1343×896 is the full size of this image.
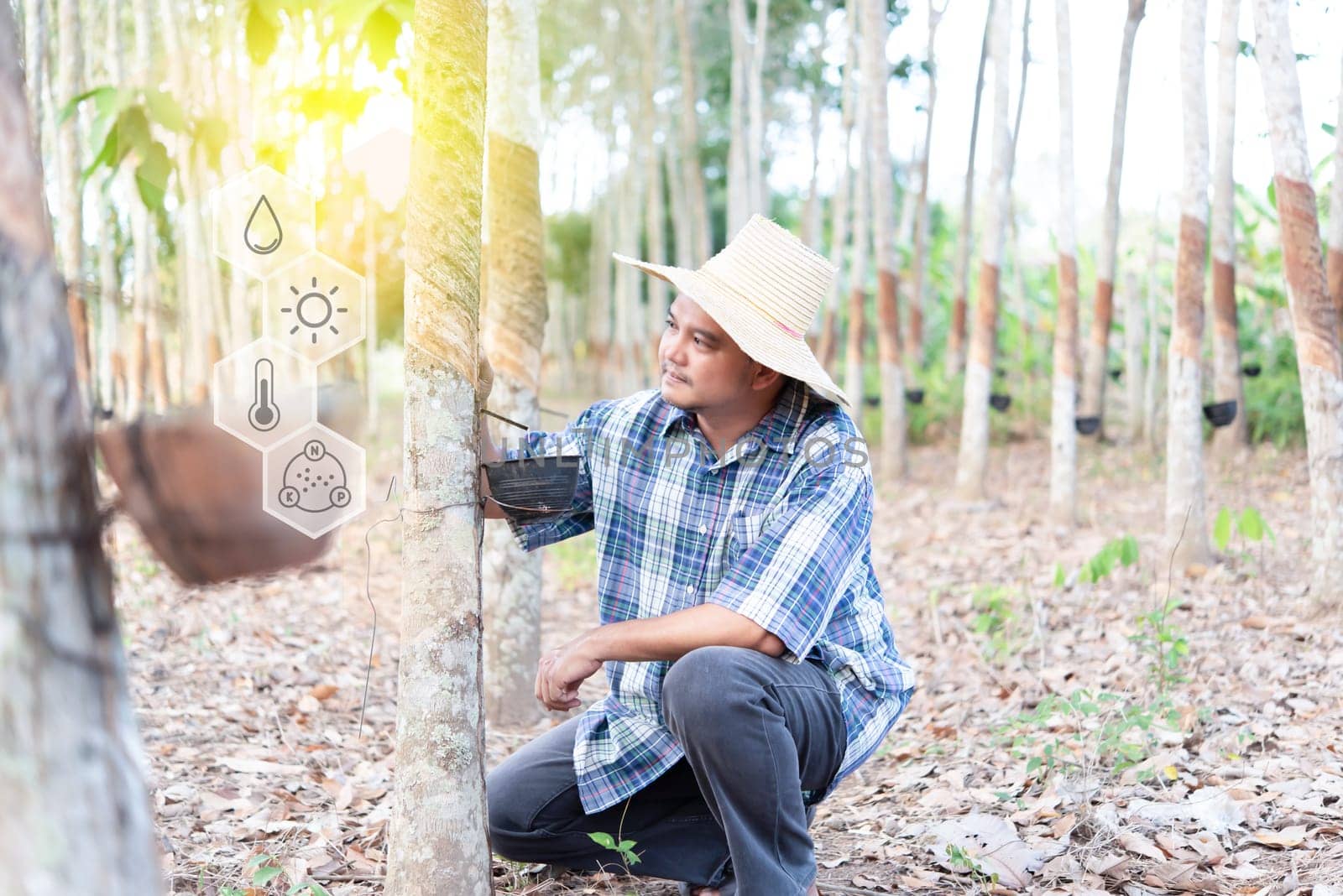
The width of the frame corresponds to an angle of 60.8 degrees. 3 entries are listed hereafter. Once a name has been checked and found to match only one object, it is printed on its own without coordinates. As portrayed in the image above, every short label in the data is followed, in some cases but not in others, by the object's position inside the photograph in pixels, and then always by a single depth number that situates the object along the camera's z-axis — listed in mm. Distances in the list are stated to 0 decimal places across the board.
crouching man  2473
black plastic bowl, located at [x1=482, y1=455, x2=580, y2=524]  2420
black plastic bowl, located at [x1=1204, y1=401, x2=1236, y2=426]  8516
